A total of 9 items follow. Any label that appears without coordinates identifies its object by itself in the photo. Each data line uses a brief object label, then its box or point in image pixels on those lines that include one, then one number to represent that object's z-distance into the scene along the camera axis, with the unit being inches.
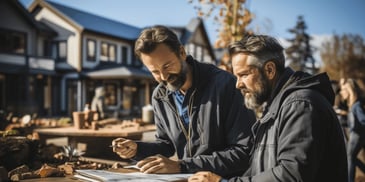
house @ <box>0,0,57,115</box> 895.7
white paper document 64.3
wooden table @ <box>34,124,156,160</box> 178.9
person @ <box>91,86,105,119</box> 381.7
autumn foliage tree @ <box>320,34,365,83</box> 1829.5
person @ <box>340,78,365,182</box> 220.7
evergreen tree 1939.0
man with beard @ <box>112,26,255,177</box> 79.6
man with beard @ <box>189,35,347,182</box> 57.4
